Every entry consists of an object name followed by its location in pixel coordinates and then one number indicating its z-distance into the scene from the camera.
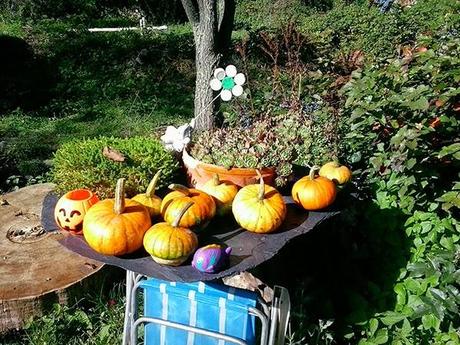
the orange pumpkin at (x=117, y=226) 1.95
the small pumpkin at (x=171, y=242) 1.90
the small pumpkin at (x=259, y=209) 2.12
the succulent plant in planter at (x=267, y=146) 2.40
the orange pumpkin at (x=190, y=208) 2.08
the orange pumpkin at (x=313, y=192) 2.31
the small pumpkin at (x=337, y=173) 2.52
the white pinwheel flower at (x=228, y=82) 2.71
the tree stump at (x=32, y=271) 2.90
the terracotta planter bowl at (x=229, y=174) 2.38
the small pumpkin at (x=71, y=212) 2.10
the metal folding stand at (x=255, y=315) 2.20
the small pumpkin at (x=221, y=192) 2.27
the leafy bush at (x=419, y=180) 2.44
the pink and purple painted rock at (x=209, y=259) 1.89
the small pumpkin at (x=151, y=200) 2.18
